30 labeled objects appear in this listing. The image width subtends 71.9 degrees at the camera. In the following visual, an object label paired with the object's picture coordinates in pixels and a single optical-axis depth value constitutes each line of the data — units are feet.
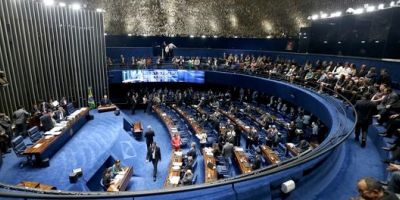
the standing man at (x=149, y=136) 42.13
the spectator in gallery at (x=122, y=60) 65.26
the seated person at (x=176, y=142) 40.32
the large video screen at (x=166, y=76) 65.98
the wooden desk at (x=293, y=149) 33.37
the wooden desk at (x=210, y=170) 28.90
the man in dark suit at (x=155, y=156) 35.24
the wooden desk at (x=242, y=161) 31.12
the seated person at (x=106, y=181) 28.89
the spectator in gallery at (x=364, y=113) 21.84
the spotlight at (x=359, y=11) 45.08
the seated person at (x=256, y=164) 30.96
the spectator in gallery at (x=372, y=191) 9.74
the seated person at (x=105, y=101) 55.98
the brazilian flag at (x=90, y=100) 54.95
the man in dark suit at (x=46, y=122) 36.19
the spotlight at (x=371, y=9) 42.78
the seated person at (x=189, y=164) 31.99
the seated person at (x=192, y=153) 34.77
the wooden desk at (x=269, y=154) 32.66
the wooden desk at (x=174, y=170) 28.40
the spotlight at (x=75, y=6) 49.88
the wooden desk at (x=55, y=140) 29.50
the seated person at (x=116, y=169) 31.07
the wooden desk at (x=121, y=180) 28.39
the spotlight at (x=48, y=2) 42.46
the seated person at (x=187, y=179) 27.17
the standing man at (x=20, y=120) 34.50
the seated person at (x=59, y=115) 40.44
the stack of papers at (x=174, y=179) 28.04
